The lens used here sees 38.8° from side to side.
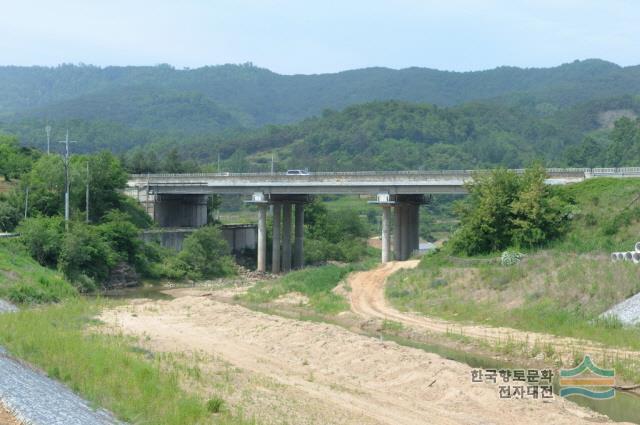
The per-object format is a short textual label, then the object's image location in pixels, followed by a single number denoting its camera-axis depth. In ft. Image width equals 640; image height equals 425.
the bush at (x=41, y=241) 216.54
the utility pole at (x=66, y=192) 237.72
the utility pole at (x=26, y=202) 258.53
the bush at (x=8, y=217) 252.21
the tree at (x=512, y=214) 179.73
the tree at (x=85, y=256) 218.18
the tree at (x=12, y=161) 312.91
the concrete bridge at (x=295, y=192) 240.53
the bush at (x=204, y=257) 266.77
